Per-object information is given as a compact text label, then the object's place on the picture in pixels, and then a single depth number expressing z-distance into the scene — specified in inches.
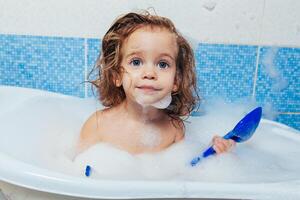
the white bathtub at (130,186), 28.4
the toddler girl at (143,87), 41.3
